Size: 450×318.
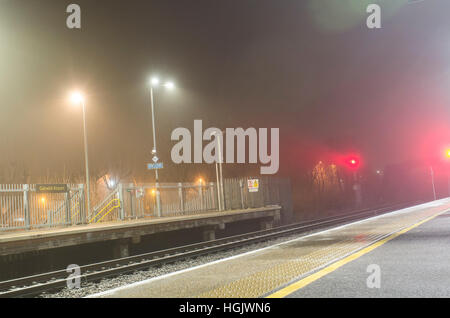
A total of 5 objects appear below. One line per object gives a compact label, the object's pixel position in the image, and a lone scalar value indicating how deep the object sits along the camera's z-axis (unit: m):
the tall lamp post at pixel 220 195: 28.16
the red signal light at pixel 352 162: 33.15
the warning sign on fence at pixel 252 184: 29.52
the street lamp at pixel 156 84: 24.64
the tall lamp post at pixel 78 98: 21.86
